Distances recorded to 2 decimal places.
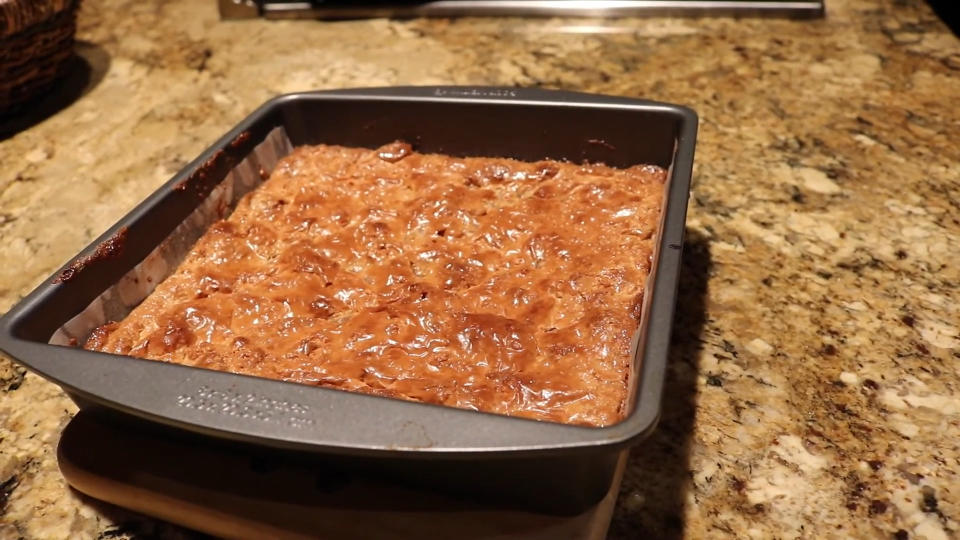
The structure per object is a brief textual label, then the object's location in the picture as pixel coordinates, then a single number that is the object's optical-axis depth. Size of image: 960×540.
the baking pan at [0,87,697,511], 0.24
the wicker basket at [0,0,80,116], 0.52
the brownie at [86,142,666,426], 0.30
